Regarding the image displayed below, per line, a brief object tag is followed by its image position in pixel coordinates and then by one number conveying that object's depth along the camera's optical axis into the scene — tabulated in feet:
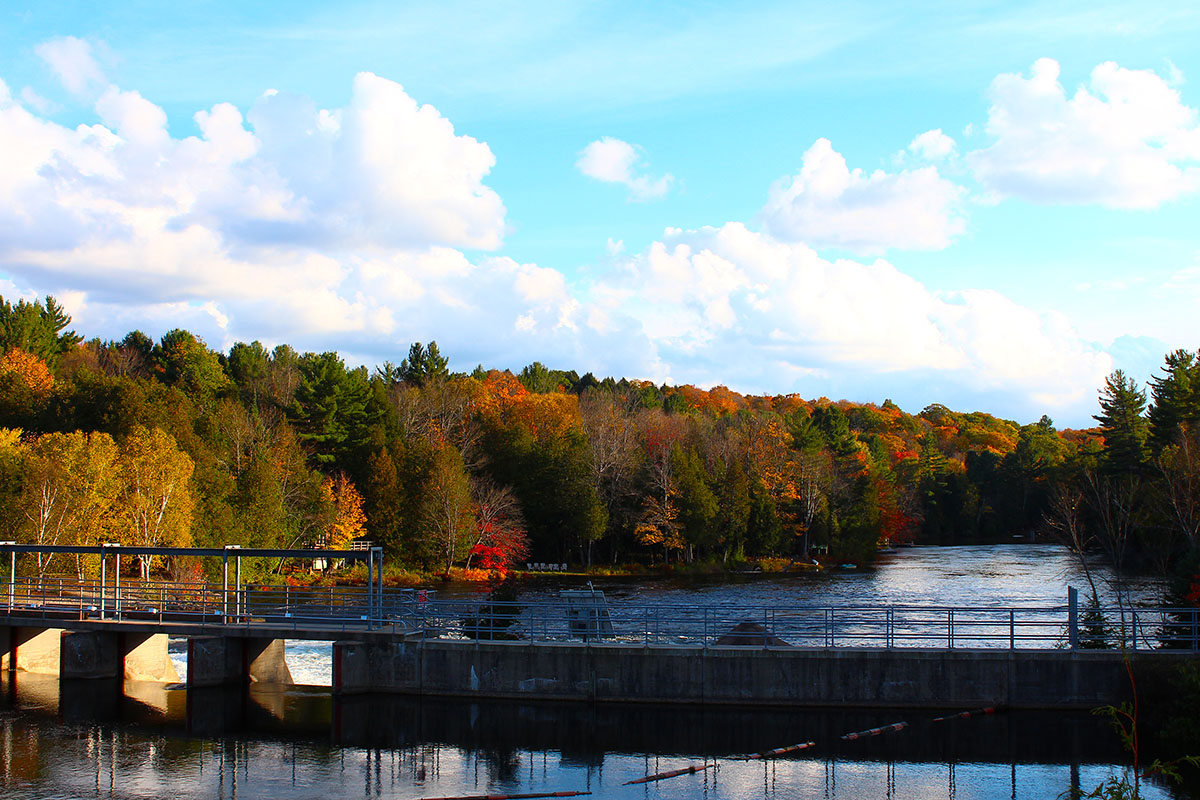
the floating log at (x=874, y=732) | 71.74
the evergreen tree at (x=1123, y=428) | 244.01
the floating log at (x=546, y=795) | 58.95
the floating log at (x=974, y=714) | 75.97
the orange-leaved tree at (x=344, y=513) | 229.45
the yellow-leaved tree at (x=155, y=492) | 163.22
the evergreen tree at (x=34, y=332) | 318.24
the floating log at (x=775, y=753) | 67.46
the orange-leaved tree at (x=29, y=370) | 239.71
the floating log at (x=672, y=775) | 62.75
